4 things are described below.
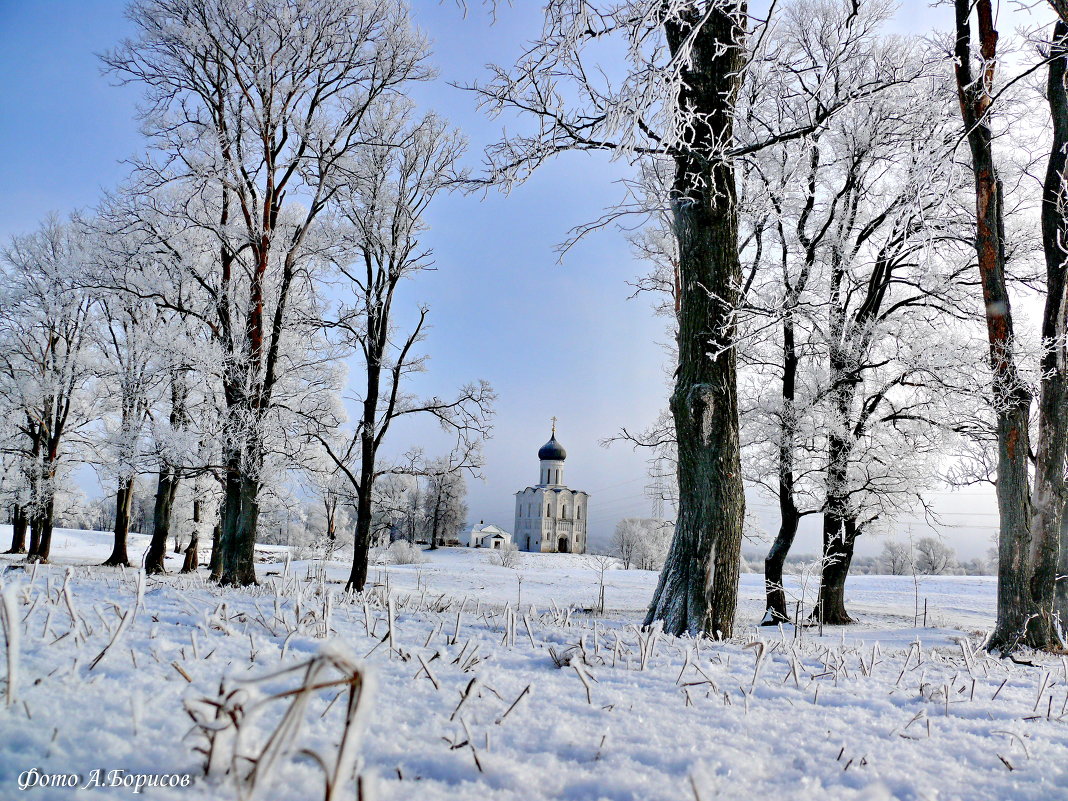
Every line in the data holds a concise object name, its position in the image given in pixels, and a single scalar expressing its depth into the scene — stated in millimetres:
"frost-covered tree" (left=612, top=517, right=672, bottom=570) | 57962
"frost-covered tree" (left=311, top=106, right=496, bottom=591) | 13070
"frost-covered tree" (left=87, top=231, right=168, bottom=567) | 12609
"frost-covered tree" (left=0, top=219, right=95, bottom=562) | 18859
